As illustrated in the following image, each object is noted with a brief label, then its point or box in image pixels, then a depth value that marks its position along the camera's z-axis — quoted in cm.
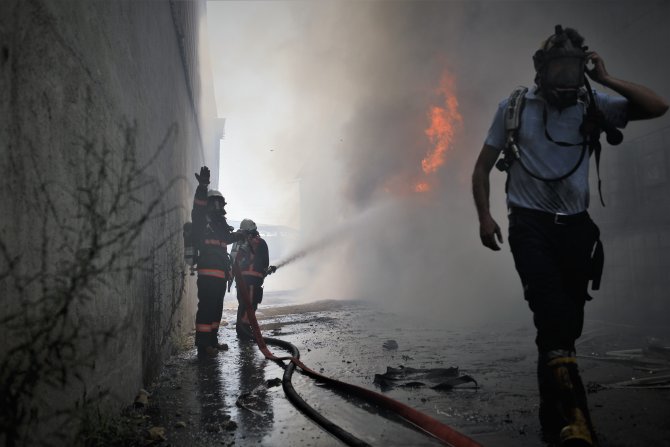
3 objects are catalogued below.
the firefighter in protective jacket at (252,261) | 694
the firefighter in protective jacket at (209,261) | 524
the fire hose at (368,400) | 202
